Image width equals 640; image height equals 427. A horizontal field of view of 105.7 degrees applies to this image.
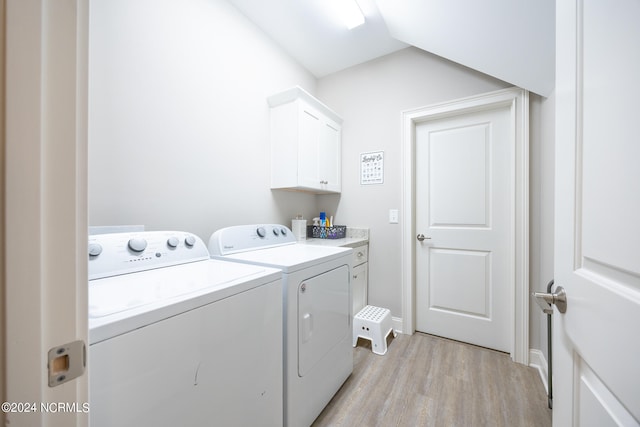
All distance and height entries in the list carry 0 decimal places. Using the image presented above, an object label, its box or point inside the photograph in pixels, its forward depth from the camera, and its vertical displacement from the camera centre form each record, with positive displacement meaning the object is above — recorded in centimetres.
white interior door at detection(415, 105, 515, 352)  198 -12
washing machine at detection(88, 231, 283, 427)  60 -37
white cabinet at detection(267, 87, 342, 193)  203 +63
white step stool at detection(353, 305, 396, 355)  200 -99
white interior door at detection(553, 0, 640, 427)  37 +0
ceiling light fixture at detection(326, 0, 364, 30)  177 +152
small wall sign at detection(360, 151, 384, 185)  242 +45
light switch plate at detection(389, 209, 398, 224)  233 -4
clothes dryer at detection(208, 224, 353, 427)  114 -53
